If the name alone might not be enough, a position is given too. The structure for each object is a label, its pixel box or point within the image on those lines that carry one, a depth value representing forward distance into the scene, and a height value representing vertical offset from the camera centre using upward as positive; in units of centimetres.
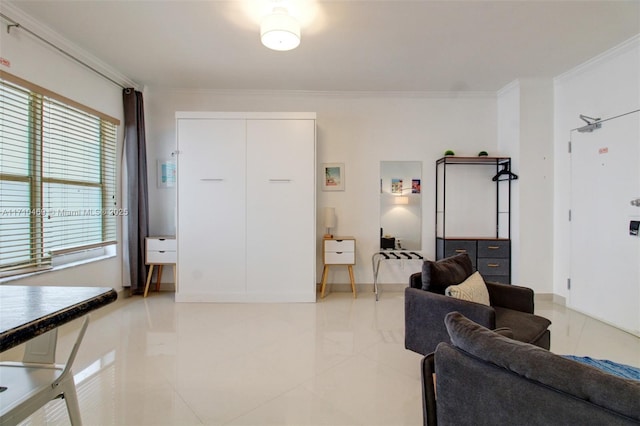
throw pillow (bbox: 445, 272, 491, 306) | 198 -55
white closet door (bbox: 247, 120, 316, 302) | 360 +3
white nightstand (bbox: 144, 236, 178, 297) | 371 -50
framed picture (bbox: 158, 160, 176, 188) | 402 +52
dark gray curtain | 367 +39
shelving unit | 405 +16
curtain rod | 237 +155
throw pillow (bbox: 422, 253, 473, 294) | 211 -47
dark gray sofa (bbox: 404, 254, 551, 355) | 182 -66
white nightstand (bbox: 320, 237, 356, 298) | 380 -51
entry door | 277 -11
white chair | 93 -60
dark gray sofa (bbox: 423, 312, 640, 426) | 70 -47
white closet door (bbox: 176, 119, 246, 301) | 359 +4
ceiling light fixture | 220 +138
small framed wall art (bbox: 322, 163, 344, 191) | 410 +51
